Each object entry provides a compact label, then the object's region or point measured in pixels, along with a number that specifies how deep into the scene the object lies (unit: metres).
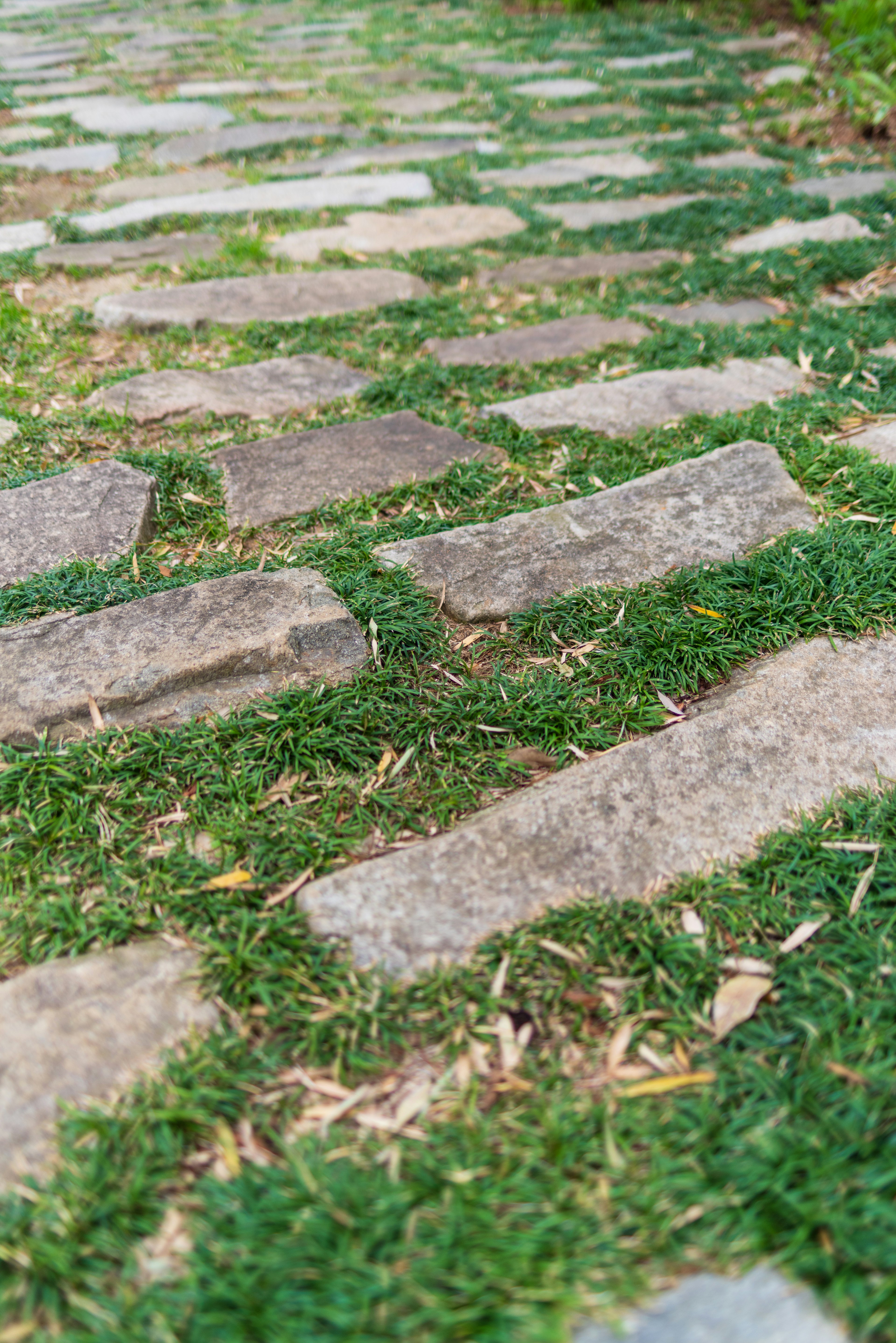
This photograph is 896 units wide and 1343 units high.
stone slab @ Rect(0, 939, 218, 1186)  1.12
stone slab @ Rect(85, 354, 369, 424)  2.66
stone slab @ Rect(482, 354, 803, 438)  2.67
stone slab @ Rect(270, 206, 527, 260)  3.84
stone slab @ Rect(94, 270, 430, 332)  3.12
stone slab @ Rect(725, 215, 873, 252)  3.86
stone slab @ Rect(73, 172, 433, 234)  4.07
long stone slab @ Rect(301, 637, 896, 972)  1.37
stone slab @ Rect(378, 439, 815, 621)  2.00
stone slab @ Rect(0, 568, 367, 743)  1.65
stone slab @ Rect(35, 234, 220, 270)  3.59
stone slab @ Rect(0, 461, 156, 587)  2.03
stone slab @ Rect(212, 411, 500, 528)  2.29
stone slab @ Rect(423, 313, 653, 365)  3.05
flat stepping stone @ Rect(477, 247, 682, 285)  3.66
